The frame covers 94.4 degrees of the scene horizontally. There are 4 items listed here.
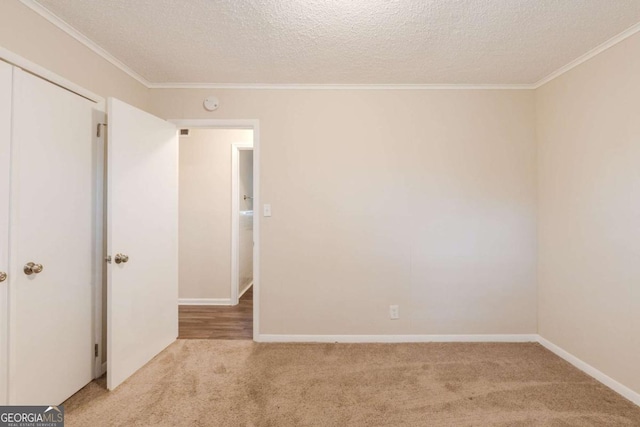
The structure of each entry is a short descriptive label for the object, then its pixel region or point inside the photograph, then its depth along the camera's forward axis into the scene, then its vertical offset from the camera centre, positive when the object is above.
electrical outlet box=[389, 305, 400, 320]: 2.77 -0.90
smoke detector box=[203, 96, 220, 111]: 2.75 +1.05
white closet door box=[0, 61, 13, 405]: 1.49 +0.06
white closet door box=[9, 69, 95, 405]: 1.58 -0.15
